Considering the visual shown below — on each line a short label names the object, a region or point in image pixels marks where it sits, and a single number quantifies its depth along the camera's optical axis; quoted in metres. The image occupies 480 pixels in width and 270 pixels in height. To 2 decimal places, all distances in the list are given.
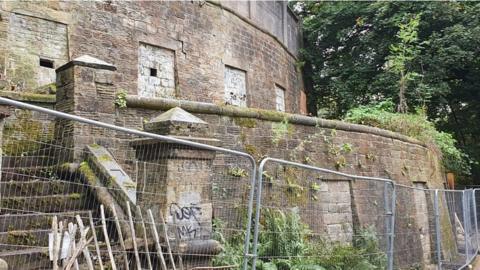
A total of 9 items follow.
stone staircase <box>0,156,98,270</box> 4.38
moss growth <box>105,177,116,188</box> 5.55
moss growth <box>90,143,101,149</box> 6.27
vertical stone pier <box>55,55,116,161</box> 6.33
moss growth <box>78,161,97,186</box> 5.67
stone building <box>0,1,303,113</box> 11.26
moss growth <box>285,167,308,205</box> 7.46
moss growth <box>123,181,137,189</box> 5.48
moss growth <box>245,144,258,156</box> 7.96
